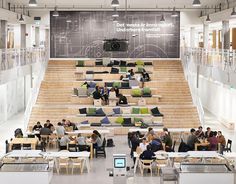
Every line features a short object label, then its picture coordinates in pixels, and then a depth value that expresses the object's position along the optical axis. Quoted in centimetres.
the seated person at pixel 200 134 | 2196
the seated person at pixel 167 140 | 2054
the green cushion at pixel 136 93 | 2983
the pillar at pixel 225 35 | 3047
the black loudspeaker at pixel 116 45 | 2312
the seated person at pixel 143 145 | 1933
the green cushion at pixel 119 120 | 2709
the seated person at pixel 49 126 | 2337
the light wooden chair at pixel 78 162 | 1828
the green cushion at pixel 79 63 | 3481
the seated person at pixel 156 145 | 1917
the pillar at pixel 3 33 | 3031
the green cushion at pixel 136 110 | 2792
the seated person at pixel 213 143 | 2055
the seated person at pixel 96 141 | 2078
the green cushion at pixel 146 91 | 3004
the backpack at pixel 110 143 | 2343
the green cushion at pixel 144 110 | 2792
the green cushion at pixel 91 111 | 2769
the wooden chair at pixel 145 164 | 1795
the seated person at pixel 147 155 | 1814
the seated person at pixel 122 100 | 2883
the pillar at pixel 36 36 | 3981
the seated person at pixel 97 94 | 2902
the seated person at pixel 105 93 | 2889
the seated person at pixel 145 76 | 3228
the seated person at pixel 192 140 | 2097
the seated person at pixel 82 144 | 1991
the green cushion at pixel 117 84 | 3088
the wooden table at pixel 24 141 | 2000
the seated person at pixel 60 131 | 2292
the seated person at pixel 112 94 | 2894
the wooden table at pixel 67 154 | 1772
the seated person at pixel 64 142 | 2048
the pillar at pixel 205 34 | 3544
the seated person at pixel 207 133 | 2193
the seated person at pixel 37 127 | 2358
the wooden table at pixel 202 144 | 2058
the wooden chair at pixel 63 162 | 1828
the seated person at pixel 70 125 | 2413
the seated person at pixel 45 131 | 2275
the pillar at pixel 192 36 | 4191
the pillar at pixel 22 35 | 3562
